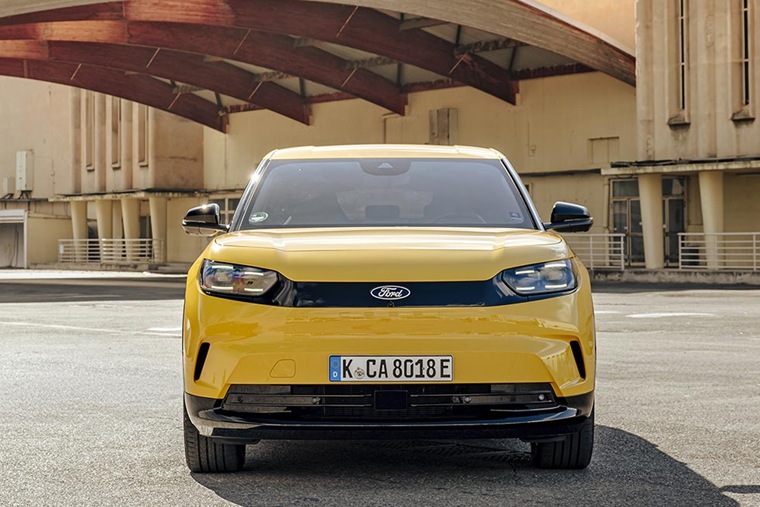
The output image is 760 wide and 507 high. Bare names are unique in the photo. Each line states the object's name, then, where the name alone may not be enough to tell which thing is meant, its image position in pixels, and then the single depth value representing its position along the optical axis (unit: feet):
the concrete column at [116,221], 192.03
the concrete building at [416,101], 112.98
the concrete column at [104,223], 190.60
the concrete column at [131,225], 184.34
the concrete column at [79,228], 194.59
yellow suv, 16.71
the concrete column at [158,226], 181.59
